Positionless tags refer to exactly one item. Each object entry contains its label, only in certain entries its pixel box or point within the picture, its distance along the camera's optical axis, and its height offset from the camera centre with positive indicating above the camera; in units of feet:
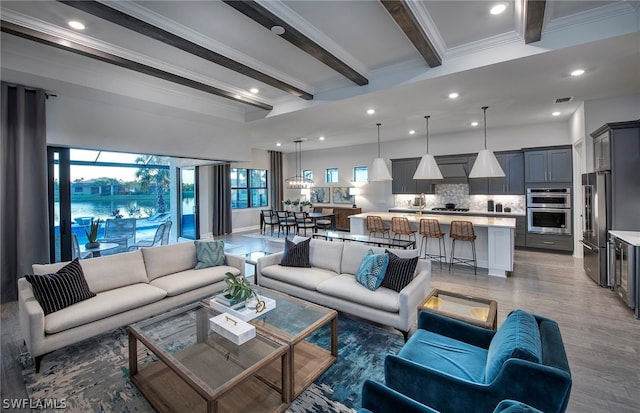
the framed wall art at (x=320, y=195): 37.03 +1.52
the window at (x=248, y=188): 33.93 +2.41
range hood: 25.38 +2.84
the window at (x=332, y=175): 36.06 +3.94
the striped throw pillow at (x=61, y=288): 8.67 -2.44
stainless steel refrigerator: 13.56 -0.98
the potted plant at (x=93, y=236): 14.78 -1.38
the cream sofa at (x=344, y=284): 9.42 -3.02
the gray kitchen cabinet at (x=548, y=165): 21.16 +2.85
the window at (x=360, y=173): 33.46 +3.80
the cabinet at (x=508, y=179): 23.13 +2.04
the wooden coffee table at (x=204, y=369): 6.20 -3.58
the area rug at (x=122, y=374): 6.89 -4.56
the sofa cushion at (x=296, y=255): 13.43 -2.27
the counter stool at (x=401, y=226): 19.22 -1.45
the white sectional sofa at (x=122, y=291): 8.20 -3.01
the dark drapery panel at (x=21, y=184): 12.81 +1.25
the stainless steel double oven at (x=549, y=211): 21.09 -0.60
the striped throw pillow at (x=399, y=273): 10.16 -2.41
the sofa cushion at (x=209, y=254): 13.52 -2.17
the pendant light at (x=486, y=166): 17.21 +2.27
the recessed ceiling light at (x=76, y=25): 9.89 +6.48
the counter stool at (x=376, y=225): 20.63 -1.43
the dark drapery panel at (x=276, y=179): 37.11 +3.64
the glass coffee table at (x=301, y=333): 7.34 -3.32
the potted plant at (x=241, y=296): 8.77 -2.71
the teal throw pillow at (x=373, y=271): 10.38 -2.42
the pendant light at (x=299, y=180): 33.63 +3.48
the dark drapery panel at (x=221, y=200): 31.09 +0.87
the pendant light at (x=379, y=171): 21.39 +2.57
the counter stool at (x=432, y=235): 18.06 -1.91
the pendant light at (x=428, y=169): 19.27 +2.40
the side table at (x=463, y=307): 7.44 -3.02
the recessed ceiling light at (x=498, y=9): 9.29 +6.42
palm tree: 25.31 +2.94
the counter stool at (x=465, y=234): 16.93 -1.77
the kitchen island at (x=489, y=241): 16.22 -2.24
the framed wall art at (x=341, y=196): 35.09 +1.28
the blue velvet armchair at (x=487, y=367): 4.17 -3.00
